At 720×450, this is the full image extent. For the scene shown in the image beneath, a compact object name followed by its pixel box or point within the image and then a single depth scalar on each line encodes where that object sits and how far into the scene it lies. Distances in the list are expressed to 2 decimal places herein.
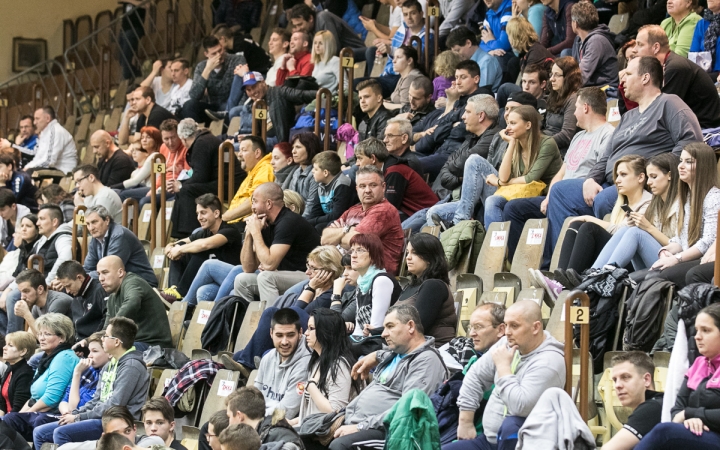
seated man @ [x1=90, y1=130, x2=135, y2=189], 21.13
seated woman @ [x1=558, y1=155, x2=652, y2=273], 12.33
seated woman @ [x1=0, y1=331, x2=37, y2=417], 15.59
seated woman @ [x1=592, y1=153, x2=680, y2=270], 11.96
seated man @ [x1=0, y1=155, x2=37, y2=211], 22.00
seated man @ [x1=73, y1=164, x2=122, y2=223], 19.50
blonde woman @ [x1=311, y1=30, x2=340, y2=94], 20.35
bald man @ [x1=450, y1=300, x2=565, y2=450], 10.03
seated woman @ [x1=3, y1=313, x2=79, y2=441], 14.75
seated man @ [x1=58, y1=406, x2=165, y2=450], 12.10
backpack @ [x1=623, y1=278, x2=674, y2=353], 11.13
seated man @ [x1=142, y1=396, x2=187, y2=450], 12.31
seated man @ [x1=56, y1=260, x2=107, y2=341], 16.12
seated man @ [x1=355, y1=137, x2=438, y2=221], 15.54
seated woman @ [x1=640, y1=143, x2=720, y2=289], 11.72
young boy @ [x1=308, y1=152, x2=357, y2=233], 16.12
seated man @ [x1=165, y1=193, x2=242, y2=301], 16.61
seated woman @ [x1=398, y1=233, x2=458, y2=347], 11.91
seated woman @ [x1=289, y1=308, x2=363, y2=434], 11.80
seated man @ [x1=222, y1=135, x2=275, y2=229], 17.49
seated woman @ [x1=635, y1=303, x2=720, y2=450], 9.08
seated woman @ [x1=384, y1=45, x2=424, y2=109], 18.91
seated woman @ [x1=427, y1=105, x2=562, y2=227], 14.63
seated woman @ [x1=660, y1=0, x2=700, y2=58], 15.79
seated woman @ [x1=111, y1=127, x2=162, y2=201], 20.45
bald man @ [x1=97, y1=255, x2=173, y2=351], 15.19
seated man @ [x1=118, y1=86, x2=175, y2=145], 22.00
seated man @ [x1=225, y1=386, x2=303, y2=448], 10.82
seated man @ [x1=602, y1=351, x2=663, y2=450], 9.55
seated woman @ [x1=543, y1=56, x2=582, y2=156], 15.45
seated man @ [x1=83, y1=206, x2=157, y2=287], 16.97
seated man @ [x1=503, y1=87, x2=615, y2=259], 14.16
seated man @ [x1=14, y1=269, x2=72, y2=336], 16.72
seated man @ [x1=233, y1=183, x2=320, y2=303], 14.95
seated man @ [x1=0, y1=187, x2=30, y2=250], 20.89
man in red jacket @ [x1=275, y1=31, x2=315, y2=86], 20.88
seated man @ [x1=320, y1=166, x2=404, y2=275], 14.08
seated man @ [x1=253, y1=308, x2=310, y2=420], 12.23
